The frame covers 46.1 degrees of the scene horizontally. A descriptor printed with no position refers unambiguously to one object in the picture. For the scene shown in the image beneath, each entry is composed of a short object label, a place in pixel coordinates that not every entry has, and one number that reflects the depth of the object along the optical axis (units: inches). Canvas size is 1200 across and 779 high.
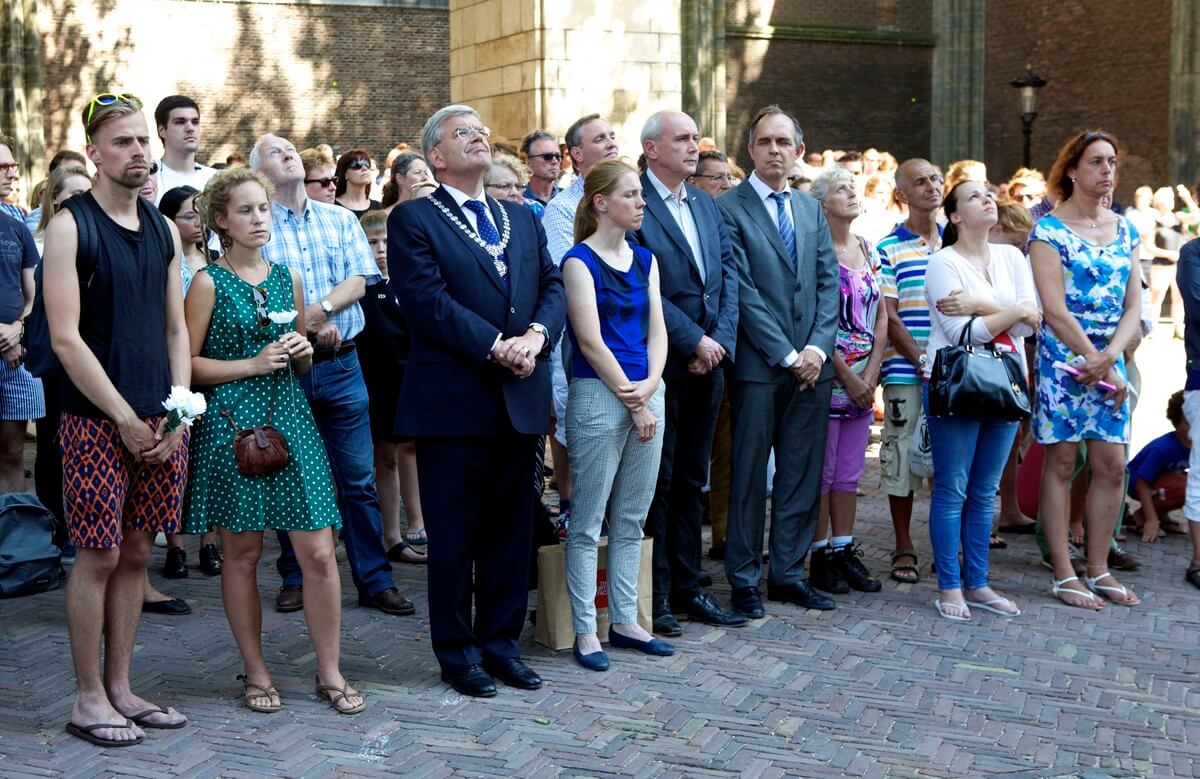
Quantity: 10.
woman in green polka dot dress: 203.3
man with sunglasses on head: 187.2
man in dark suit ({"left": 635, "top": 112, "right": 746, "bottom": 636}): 249.6
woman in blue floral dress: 279.9
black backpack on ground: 276.8
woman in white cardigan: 263.4
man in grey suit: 262.8
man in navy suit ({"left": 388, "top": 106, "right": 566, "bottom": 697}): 213.0
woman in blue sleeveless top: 228.8
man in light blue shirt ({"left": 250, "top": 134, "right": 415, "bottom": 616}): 256.5
